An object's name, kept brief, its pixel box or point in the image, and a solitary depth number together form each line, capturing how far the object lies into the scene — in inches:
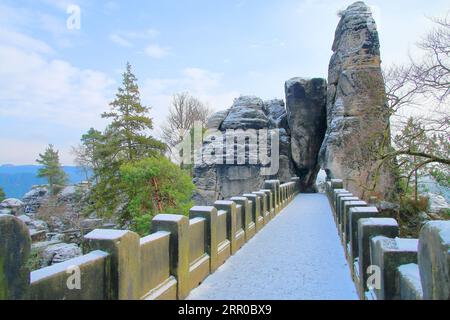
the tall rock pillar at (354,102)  869.8
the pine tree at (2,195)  1721.0
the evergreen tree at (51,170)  1996.8
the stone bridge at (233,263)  93.2
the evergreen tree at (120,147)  1030.4
